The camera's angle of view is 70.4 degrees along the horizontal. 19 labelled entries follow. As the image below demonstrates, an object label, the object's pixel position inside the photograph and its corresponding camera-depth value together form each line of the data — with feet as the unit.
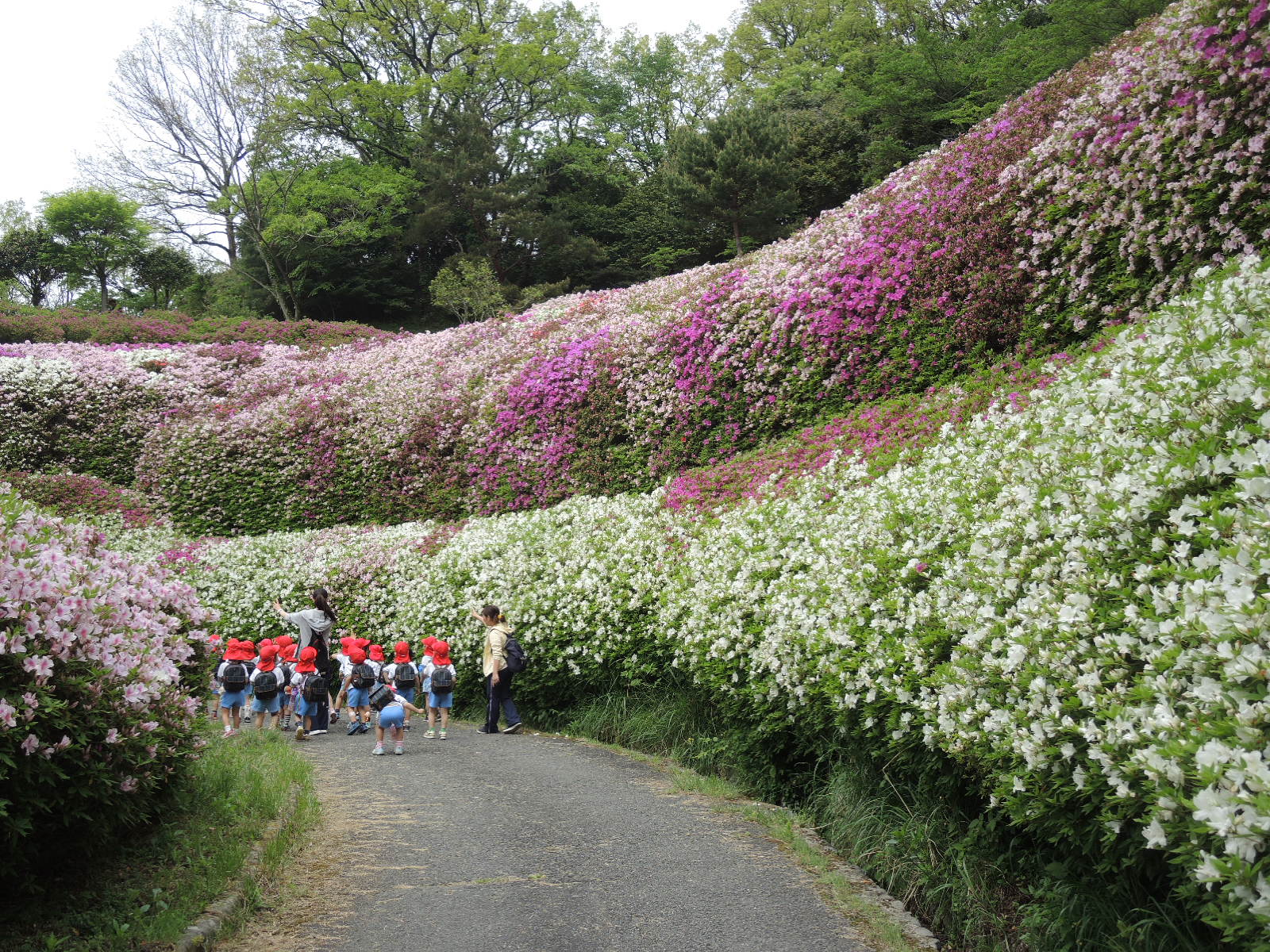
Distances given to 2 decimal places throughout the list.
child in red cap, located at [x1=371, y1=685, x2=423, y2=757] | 28.14
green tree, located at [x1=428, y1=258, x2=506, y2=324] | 90.63
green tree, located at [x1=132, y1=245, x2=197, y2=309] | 151.84
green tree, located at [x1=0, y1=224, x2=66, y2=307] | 142.82
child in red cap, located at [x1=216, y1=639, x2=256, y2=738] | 32.04
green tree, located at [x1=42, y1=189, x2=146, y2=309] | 142.10
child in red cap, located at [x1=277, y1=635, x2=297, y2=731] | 36.50
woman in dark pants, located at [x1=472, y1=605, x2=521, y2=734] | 30.91
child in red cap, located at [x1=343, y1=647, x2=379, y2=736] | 32.76
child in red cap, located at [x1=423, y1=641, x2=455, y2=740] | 31.53
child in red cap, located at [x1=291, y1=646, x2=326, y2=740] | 33.32
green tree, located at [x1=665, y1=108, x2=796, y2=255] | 96.22
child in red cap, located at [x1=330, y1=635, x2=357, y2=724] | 35.45
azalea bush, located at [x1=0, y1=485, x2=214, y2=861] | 12.09
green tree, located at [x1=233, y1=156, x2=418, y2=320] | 115.03
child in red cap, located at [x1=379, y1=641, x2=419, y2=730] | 34.50
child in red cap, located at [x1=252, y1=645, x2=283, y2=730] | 33.30
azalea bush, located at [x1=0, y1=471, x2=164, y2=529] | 57.00
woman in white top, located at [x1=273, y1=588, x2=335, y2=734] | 34.24
